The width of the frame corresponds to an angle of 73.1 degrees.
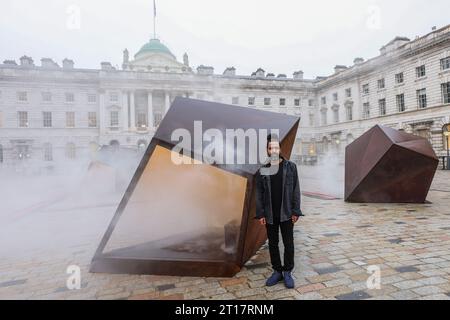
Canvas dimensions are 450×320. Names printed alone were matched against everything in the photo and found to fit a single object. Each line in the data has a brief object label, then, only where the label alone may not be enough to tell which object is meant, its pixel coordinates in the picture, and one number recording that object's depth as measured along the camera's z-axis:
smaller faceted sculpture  7.94
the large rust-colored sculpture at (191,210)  3.71
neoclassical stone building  33.06
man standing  3.32
